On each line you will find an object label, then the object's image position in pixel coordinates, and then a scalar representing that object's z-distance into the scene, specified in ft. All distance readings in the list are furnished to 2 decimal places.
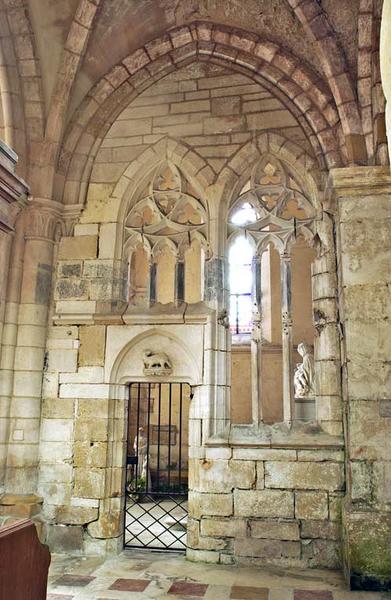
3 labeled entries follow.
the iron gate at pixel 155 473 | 18.65
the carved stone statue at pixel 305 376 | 21.02
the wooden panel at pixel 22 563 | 6.01
